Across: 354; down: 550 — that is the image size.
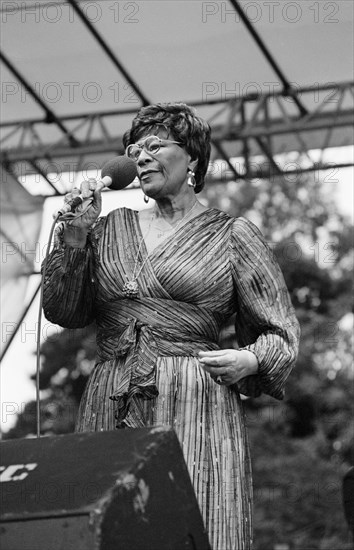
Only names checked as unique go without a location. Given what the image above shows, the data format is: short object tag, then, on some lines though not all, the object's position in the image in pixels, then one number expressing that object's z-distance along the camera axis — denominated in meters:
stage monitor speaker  4.59
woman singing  5.93
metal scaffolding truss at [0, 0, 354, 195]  13.74
